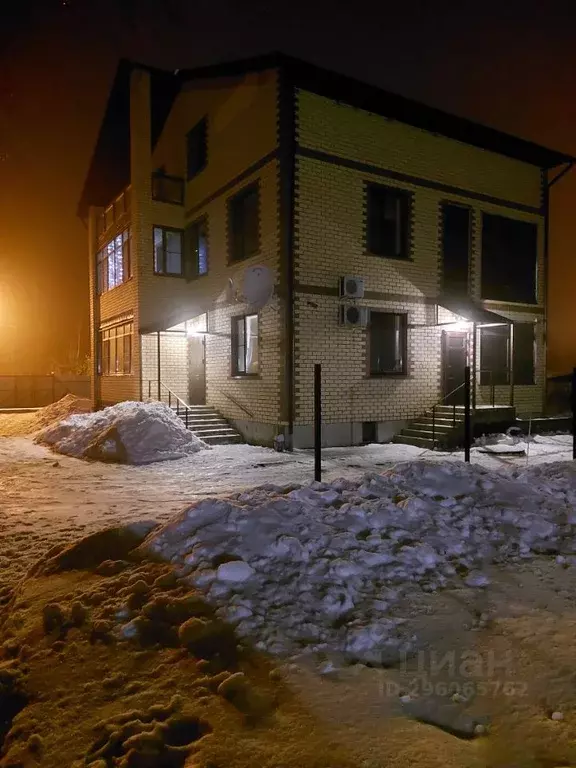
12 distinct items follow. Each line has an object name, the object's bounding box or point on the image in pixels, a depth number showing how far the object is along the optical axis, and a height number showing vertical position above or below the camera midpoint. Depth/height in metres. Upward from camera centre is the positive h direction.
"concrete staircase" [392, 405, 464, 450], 12.37 -1.39
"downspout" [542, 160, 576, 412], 16.28 +5.07
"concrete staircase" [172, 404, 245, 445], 13.19 -1.36
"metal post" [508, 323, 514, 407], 13.82 +0.27
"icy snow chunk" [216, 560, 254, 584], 3.65 -1.44
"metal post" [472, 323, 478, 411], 13.15 +0.21
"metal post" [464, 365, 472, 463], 8.99 -0.94
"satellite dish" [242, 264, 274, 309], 11.95 +2.11
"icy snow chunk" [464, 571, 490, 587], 4.01 -1.64
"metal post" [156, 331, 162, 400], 14.21 +0.15
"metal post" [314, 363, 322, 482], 6.94 -0.62
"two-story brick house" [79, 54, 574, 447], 11.95 +3.51
